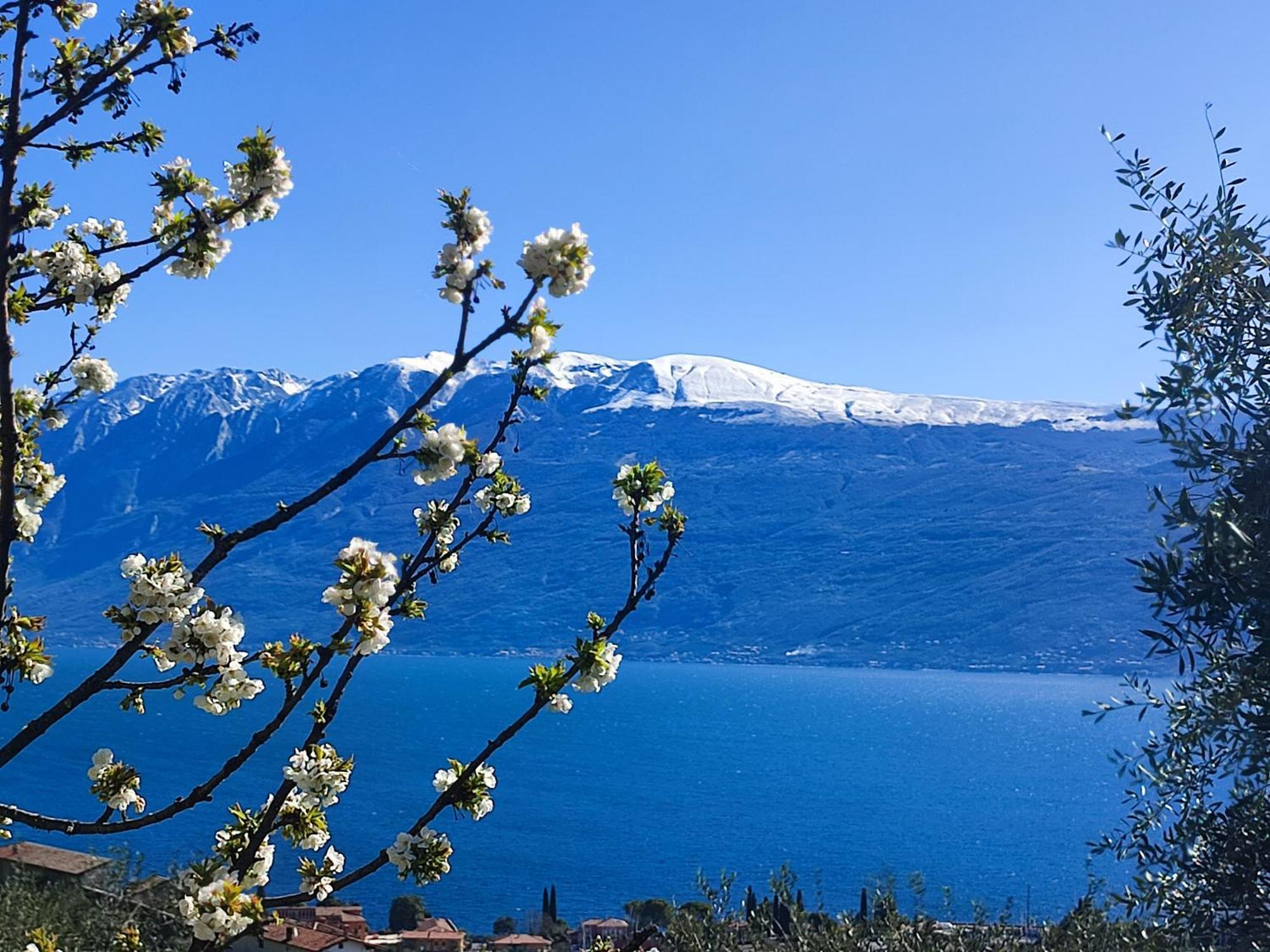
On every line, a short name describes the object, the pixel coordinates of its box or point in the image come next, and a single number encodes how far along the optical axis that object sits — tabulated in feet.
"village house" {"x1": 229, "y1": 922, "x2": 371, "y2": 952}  99.40
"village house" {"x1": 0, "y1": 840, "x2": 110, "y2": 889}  115.34
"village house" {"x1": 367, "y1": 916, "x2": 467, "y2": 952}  145.18
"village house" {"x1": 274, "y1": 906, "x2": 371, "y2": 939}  135.74
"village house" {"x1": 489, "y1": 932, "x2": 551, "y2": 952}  174.60
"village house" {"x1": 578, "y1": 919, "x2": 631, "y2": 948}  198.18
